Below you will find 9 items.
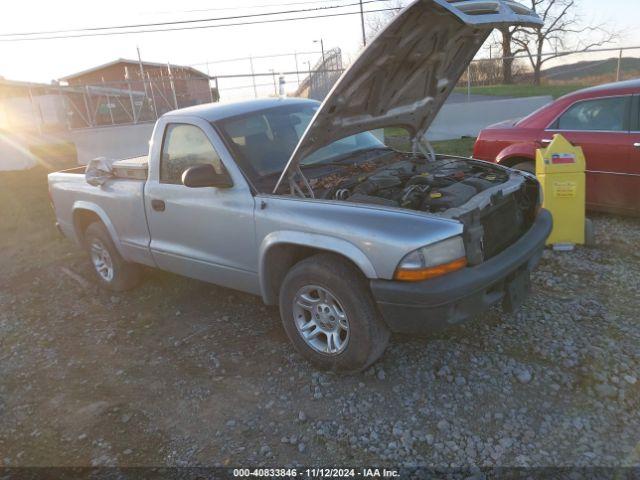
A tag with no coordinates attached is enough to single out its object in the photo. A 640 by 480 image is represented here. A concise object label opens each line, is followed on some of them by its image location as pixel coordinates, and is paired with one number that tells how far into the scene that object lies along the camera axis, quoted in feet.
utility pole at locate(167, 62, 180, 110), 51.68
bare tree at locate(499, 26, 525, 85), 67.67
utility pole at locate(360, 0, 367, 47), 78.42
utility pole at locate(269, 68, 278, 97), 60.28
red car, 17.25
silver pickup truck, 9.38
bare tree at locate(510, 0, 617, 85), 77.33
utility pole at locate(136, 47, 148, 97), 51.77
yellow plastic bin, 16.55
